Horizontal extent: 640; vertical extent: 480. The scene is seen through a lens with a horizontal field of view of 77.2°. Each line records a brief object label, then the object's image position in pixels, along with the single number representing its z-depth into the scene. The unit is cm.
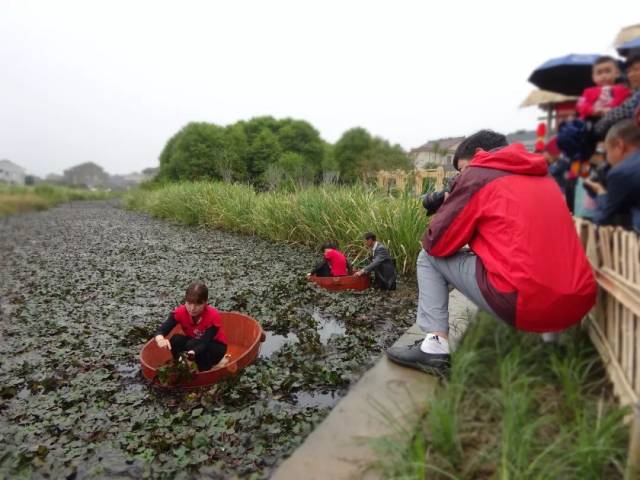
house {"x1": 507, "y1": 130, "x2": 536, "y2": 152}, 3947
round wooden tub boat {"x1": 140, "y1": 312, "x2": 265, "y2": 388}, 251
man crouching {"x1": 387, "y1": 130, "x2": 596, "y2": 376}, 187
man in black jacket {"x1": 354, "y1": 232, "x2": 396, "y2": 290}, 446
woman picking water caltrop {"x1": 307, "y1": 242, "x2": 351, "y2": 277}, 491
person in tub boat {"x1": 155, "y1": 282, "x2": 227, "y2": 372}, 271
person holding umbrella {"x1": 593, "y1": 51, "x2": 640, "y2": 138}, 272
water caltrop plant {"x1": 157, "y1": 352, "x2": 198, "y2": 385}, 243
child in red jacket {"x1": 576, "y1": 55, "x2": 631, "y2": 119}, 329
